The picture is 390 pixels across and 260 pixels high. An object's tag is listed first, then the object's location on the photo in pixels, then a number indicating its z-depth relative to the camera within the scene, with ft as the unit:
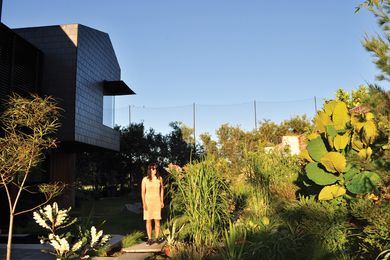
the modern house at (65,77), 40.61
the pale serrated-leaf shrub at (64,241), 16.11
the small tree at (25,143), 15.23
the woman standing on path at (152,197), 23.40
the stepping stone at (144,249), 19.97
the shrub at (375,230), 13.94
